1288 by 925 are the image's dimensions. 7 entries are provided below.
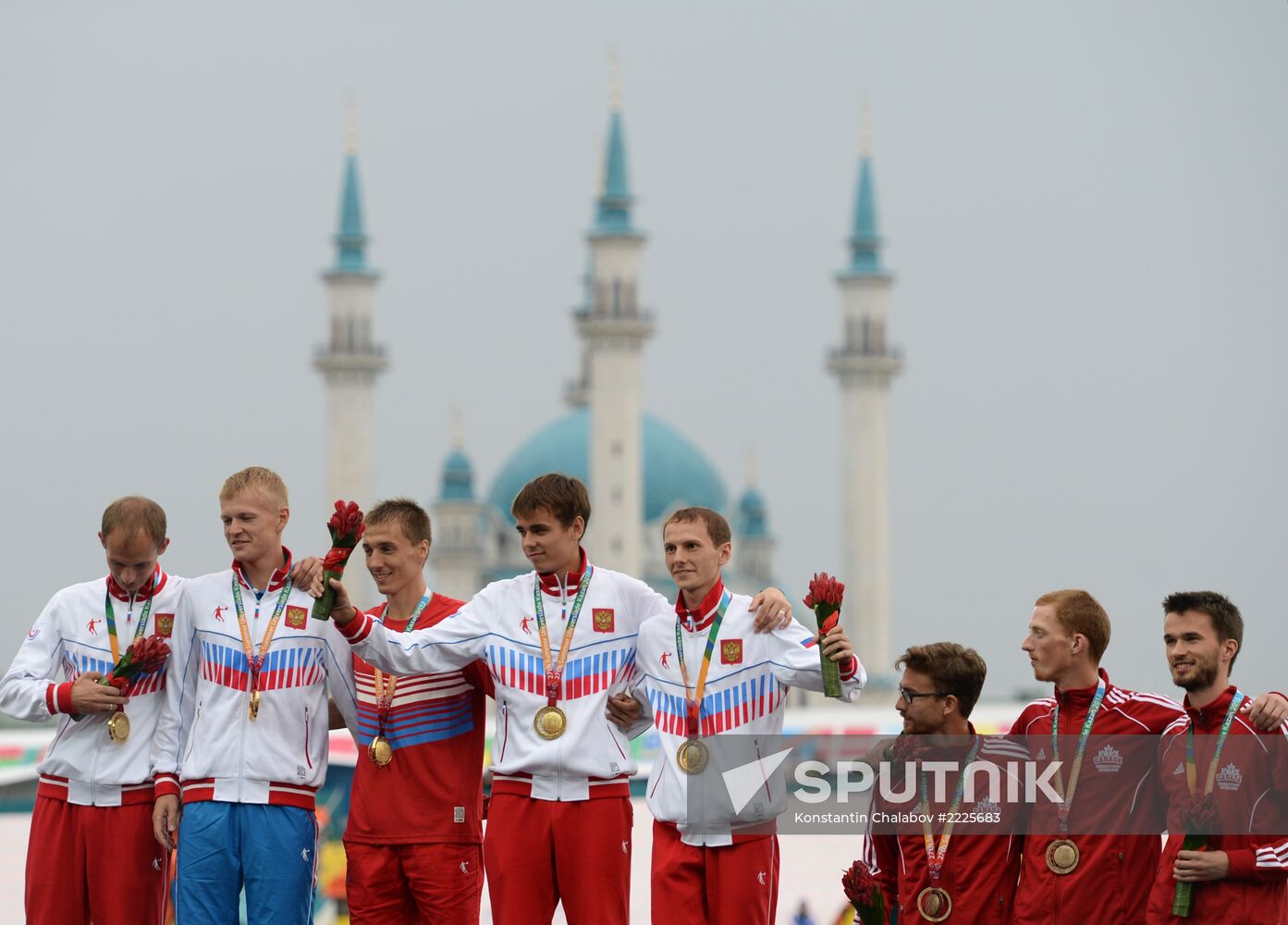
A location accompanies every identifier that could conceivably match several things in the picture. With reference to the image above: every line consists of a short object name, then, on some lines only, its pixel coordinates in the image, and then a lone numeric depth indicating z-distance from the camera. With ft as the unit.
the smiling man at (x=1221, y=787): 40.98
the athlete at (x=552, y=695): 44.16
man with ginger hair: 42.50
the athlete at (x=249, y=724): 44.68
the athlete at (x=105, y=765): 45.62
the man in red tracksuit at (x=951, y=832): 42.70
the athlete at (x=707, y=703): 43.50
